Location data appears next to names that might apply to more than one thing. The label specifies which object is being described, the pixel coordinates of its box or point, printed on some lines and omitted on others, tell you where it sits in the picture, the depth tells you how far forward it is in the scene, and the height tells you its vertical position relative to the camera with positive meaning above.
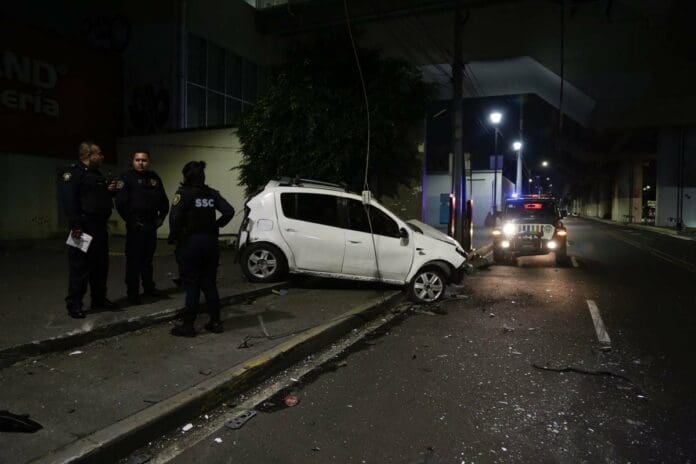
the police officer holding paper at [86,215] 5.25 -0.02
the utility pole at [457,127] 12.95 +2.50
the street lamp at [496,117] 18.47 +3.94
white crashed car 7.63 -0.44
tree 12.85 +2.82
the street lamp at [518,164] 28.01 +3.31
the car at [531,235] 12.63 -0.42
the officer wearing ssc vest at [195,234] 4.91 -0.21
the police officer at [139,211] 5.96 +0.03
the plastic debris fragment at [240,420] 3.44 -1.51
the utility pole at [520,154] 27.25 +3.89
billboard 14.51 +3.96
